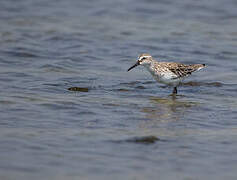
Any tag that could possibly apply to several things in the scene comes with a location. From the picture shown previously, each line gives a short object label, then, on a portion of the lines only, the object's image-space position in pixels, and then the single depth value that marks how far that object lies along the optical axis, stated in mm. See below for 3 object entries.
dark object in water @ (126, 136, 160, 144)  7668
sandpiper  11227
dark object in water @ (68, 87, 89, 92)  11016
